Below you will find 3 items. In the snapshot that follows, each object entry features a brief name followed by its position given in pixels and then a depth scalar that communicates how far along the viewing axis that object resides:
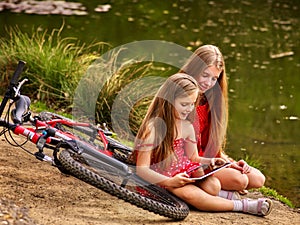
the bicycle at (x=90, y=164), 7.22
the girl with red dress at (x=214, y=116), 8.62
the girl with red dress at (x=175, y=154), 7.98
